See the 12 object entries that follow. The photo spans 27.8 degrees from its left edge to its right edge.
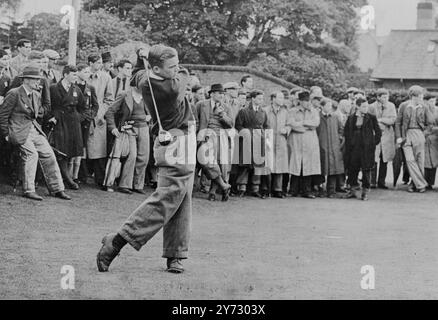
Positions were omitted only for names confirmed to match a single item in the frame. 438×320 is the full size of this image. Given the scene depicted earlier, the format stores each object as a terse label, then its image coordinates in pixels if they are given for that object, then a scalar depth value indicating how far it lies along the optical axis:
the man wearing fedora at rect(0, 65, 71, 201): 12.24
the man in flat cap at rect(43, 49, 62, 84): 13.79
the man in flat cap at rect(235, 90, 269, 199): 15.36
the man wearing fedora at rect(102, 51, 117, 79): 15.09
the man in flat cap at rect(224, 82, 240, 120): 15.38
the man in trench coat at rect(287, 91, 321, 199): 16.02
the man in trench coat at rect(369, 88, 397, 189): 17.45
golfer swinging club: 7.83
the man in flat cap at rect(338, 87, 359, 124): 17.45
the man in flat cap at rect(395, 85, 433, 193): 17.14
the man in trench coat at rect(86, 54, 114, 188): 14.25
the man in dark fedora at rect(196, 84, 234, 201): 14.77
